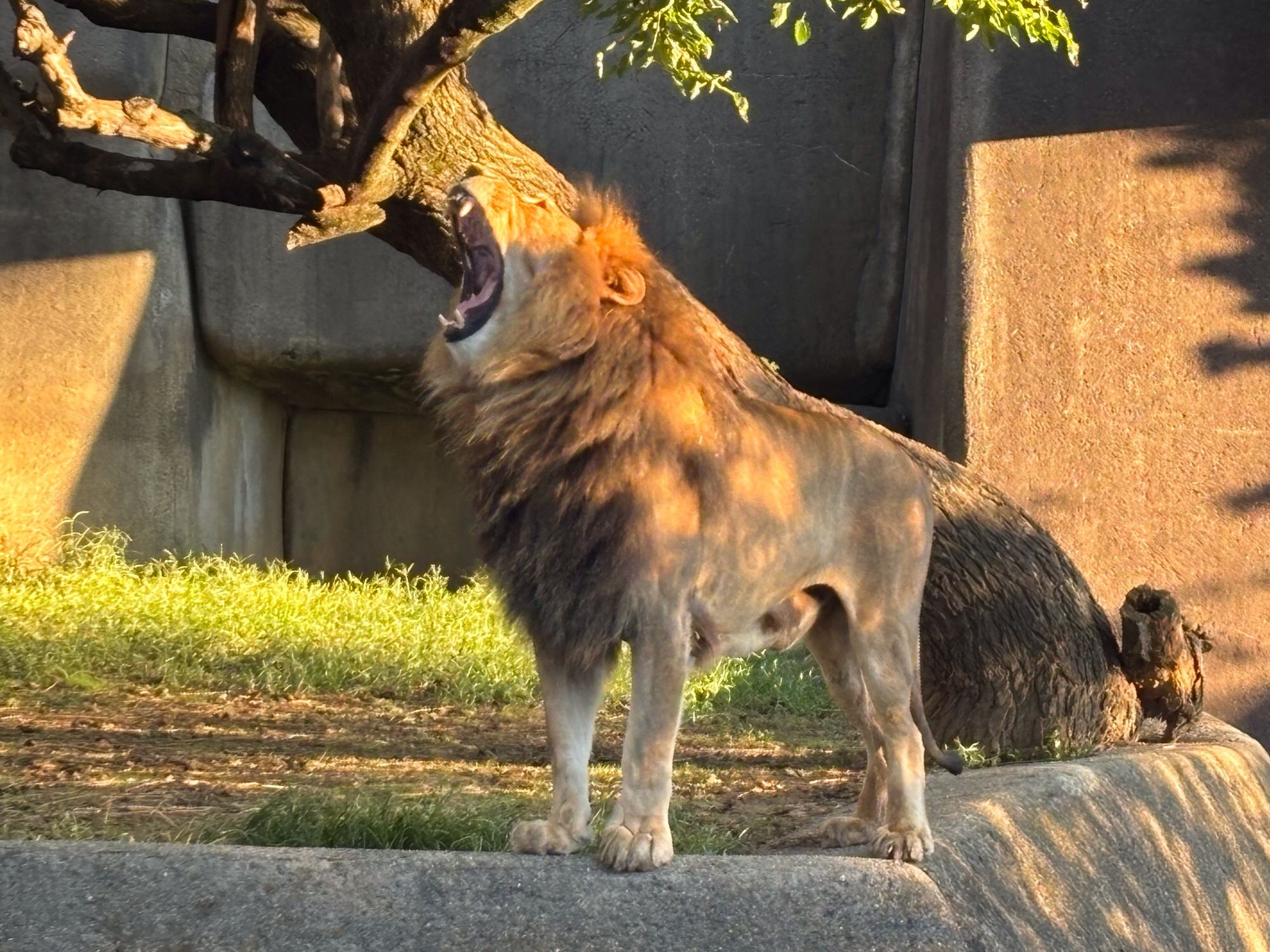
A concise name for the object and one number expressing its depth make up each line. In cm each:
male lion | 677
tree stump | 1119
